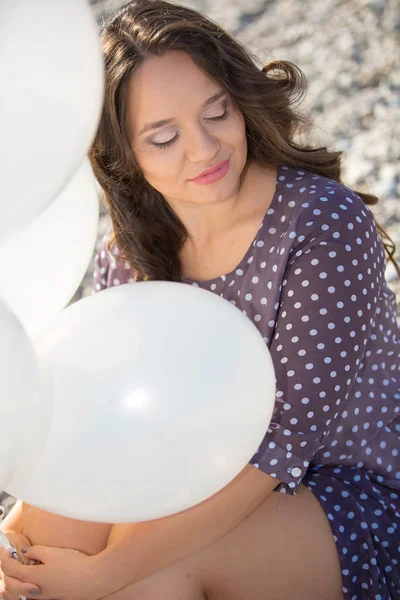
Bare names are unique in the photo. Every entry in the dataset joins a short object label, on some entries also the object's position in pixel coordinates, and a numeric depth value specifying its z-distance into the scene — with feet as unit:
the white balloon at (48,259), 3.81
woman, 4.18
